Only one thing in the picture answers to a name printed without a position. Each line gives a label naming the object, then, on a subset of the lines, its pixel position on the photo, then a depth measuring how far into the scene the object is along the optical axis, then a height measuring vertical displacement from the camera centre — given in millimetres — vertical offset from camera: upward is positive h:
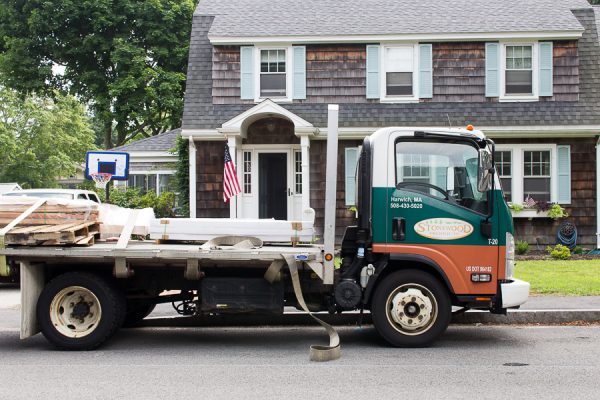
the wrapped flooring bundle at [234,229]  8734 -436
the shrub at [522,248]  19062 -1453
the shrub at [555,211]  19484 -529
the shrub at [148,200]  23188 -247
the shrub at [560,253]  18266 -1517
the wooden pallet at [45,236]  8312 -482
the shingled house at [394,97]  19781 +2542
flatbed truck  8406 -807
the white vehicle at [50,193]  16866 -9
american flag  18792 +274
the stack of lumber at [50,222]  8344 -339
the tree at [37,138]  46625 +3500
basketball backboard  15223 +603
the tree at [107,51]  32594 +6321
